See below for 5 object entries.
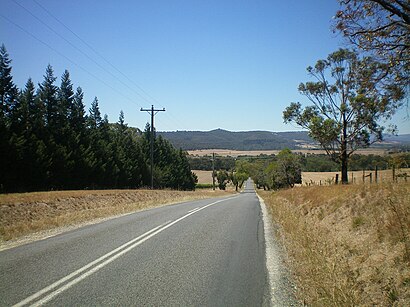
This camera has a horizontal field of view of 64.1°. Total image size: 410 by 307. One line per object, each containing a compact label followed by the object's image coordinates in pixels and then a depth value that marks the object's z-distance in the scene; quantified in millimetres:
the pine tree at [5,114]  36000
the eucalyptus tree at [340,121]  29058
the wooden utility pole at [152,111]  41969
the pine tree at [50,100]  49094
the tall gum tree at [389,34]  8727
